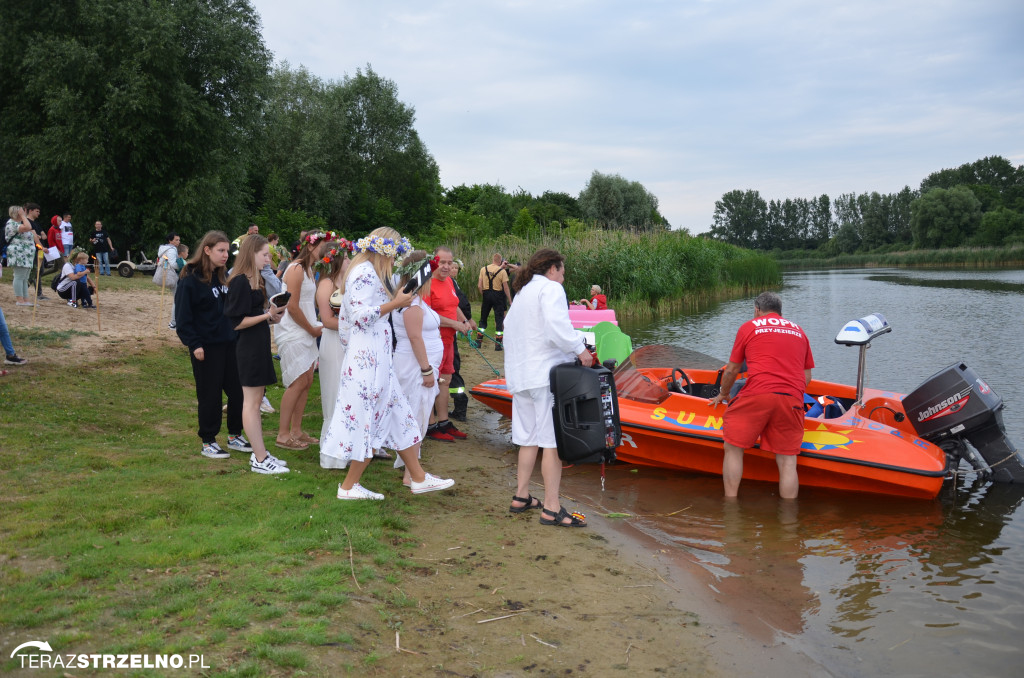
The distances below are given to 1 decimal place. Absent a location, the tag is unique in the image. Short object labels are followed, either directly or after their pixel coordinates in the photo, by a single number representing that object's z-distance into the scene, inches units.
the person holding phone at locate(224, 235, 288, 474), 220.0
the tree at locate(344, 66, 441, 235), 1870.1
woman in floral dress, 193.9
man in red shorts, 235.6
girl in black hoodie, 211.6
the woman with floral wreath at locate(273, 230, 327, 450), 239.3
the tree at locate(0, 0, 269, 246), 885.2
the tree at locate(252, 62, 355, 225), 1563.7
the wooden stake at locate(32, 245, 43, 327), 444.1
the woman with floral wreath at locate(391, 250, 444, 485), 216.2
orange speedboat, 243.4
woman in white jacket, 192.5
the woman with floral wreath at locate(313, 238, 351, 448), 222.5
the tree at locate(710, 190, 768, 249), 5118.1
